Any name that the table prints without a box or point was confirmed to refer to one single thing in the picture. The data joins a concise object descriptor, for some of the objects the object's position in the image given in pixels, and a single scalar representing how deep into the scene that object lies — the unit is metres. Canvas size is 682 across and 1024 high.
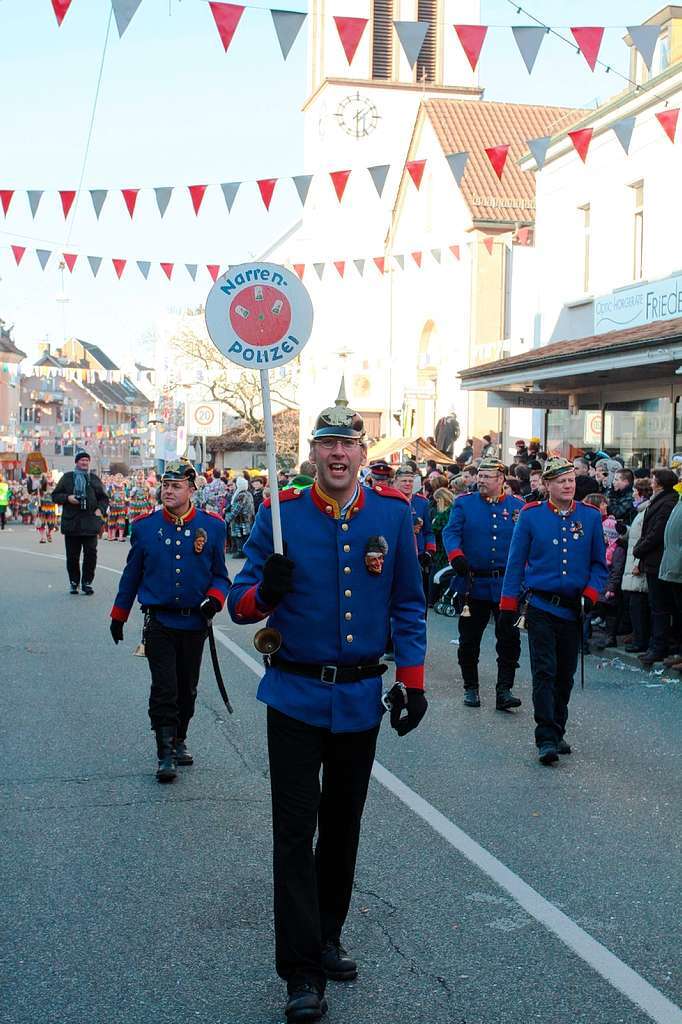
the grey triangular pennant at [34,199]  17.78
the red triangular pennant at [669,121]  16.70
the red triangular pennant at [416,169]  19.39
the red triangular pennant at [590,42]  12.31
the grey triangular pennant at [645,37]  12.30
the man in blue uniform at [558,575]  8.73
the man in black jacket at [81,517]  19.95
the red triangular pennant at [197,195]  18.30
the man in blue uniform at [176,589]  8.10
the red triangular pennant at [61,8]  11.47
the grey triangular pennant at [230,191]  18.31
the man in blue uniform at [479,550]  10.84
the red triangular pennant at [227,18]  12.23
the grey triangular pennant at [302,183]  18.30
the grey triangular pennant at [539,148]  16.58
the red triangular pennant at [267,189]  18.80
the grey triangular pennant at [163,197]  18.23
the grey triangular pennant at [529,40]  12.49
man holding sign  4.67
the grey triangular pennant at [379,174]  18.52
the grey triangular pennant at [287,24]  12.18
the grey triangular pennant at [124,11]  11.52
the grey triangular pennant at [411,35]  12.44
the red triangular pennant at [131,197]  18.24
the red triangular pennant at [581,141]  16.95
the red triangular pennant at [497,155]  16.73
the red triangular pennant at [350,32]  12.98
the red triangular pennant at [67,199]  17.78
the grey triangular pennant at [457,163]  17.94
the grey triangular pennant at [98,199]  18.19
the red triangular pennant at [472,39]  12.52
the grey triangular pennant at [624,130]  16.86
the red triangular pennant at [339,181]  19.13
